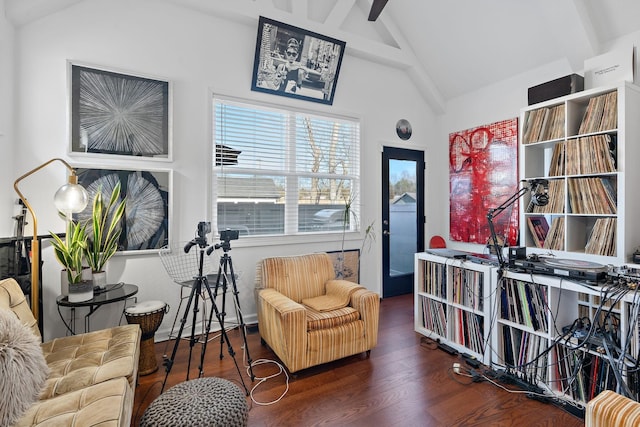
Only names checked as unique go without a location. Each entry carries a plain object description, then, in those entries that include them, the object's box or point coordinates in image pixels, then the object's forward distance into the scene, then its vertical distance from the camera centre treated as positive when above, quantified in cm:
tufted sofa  129 -84
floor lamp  217 +6
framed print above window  338 +179
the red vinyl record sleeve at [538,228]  304 -12
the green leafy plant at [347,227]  403 -21
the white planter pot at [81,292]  226 -57
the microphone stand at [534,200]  229 +11
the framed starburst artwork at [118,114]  268 +93
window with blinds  337 +54
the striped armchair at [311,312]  233 -81
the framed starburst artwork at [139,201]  274 +14
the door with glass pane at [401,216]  441 -1
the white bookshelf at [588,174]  245 +36
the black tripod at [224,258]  218 -31
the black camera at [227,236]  222 -15
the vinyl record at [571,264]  199 -33
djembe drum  241 -89
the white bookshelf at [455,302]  253 -79
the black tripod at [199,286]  208 -50
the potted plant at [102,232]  253 -15
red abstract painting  381 +49
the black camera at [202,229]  214 -10
